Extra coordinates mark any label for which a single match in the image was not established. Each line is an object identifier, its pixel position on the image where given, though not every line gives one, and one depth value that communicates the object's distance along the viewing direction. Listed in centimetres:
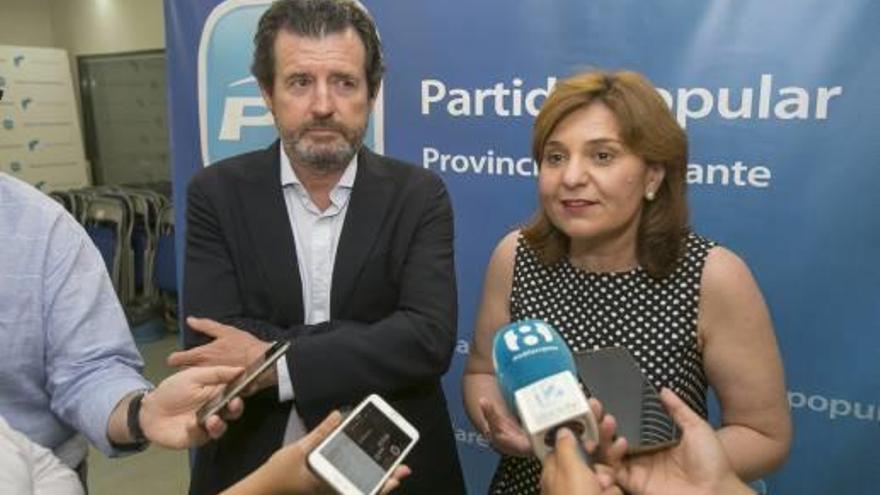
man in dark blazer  138
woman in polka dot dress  134
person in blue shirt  124
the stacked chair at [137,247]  556
